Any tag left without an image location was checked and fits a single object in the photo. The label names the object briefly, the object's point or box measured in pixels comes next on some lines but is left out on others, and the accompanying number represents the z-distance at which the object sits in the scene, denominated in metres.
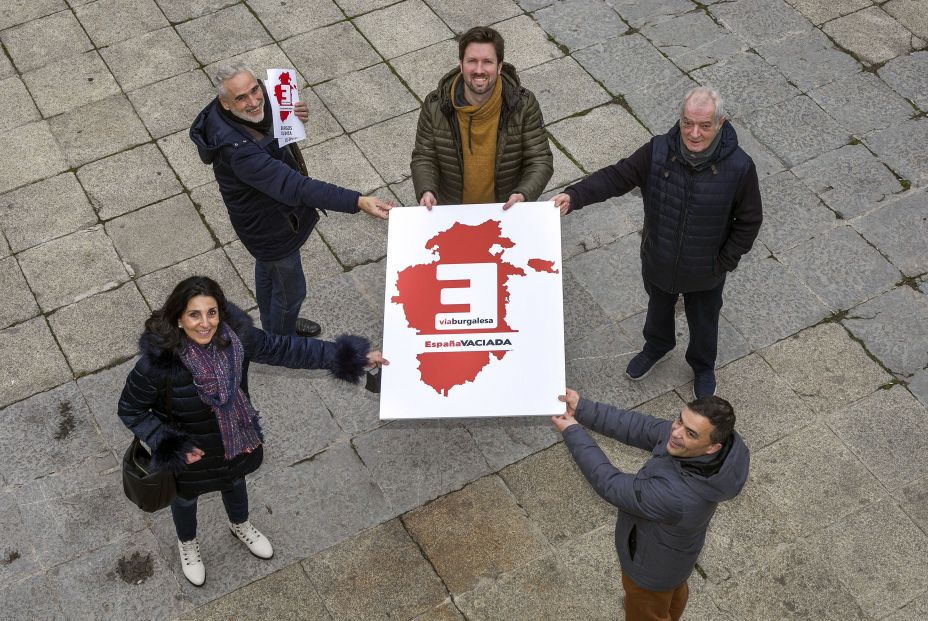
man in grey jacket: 3.90
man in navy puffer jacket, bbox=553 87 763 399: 4.95
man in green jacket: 5.27
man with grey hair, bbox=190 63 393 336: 5.10
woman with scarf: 4.37
